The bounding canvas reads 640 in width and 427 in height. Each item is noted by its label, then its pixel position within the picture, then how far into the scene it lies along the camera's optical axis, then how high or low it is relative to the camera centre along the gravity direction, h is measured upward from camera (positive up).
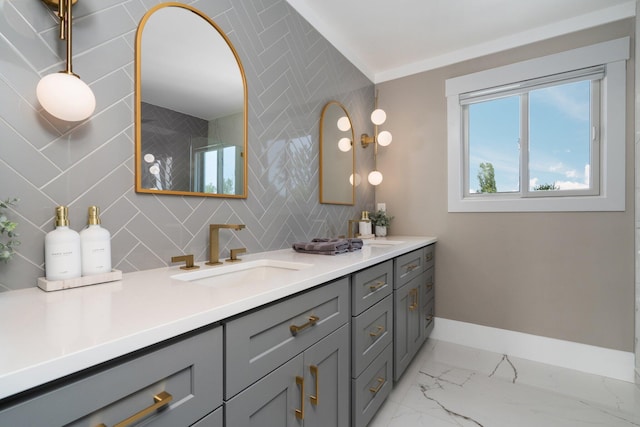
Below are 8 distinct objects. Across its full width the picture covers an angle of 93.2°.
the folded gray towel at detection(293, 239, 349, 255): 1.55 -0.18
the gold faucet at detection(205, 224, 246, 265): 1.28 -0.12
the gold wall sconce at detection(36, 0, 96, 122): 0.84 +0.35
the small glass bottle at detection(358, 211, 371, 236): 2.56 -0.10
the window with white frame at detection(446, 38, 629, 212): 2.03 +0.61
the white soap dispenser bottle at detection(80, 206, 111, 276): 0.90 -0.10
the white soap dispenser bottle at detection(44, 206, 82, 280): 0.84 -0.11
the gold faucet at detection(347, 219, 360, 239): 2.41 -0.12
